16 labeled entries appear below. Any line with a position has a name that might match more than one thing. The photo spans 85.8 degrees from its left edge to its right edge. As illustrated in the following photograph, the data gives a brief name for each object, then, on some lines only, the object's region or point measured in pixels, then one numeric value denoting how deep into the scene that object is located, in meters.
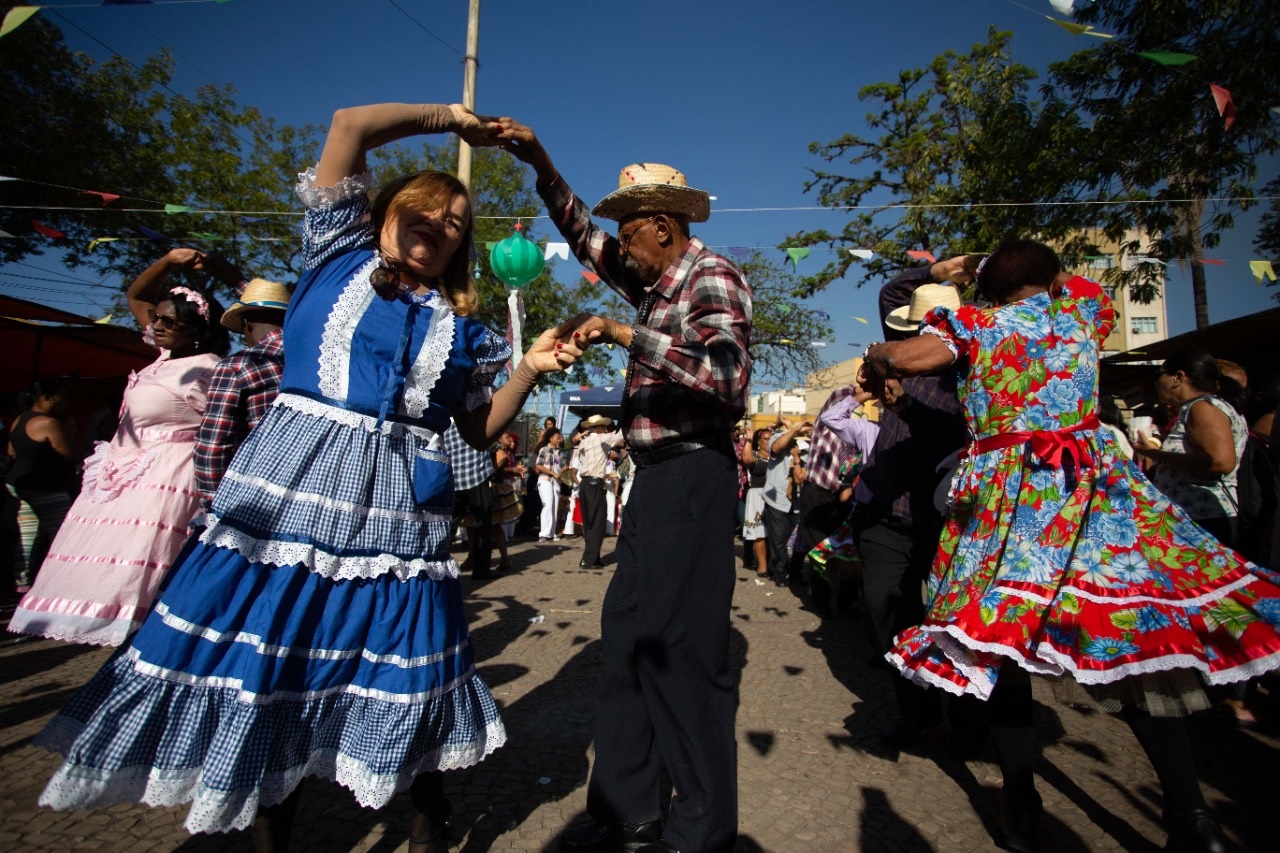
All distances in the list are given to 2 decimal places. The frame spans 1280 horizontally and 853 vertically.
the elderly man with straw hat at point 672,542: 1.95
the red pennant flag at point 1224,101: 6.52
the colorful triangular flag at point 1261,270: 8.68
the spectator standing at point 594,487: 9.17
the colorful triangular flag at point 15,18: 5.20
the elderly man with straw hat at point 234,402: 2.25
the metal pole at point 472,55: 11.16
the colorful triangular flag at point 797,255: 10.26
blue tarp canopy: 19.84
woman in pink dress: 2.73
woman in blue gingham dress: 1.46
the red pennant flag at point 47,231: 8.99
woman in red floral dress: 2.00
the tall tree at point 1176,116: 7.64
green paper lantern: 8.18
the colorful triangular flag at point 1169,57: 5.71
